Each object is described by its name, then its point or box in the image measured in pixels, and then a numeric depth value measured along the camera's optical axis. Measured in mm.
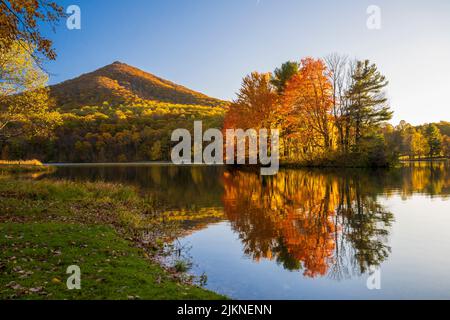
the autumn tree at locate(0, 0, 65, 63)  9156
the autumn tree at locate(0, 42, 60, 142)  26672
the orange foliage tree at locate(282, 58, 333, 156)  43781
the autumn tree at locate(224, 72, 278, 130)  47406
